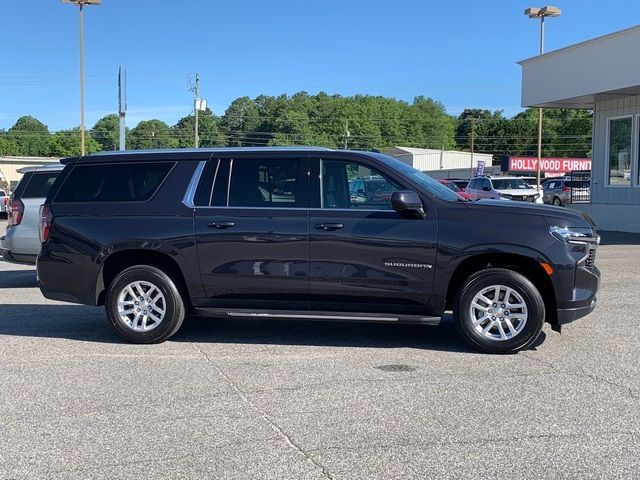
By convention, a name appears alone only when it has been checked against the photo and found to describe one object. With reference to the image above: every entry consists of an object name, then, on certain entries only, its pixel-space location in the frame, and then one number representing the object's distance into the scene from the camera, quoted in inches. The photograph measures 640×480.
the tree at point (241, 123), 4229.8
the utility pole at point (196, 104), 1879.9
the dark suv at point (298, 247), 249.0
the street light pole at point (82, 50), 1473.3
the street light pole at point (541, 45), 1254.8
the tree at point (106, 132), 4380.7
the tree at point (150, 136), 3954.2
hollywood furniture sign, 2385.6
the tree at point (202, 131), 3784.5
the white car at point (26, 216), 414.3
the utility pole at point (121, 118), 660.7
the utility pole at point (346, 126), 4295.3
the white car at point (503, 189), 1129.2
